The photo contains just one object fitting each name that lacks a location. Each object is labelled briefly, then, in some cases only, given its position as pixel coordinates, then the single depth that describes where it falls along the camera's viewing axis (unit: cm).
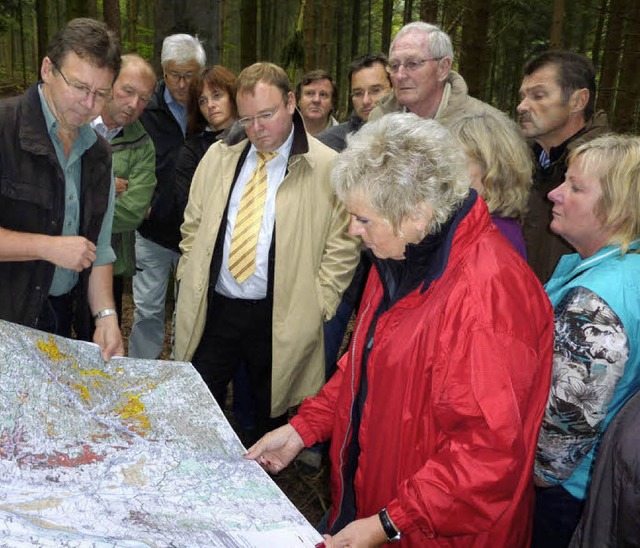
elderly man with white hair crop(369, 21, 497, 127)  366
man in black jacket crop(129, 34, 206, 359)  436
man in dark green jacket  384
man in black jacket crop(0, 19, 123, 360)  235
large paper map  145
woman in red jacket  154
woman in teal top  185
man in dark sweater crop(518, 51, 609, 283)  342
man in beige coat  326
